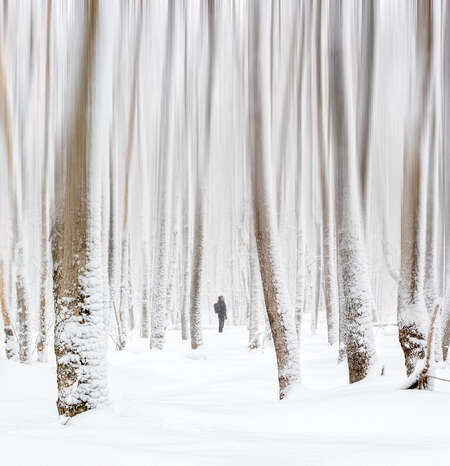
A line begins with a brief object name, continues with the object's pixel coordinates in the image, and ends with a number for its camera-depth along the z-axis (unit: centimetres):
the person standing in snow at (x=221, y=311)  4775
